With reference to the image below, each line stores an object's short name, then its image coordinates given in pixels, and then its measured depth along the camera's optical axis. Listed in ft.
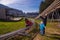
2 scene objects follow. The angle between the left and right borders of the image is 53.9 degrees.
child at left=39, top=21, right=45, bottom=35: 15.60
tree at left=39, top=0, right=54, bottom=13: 56.56
